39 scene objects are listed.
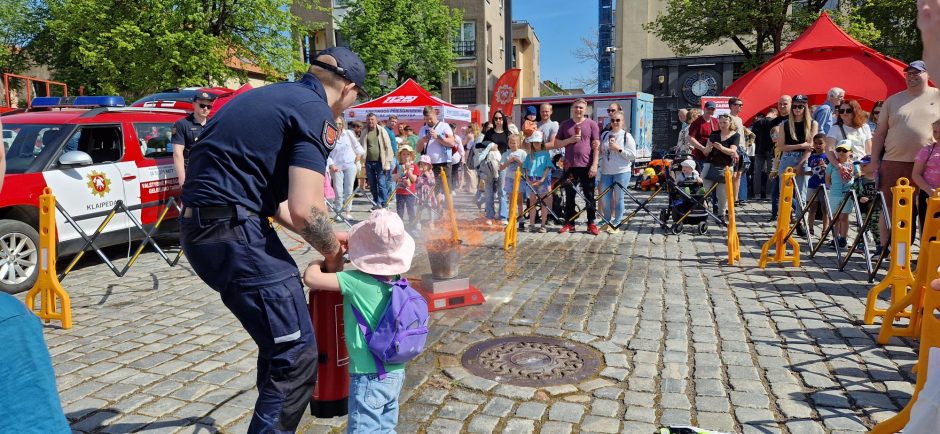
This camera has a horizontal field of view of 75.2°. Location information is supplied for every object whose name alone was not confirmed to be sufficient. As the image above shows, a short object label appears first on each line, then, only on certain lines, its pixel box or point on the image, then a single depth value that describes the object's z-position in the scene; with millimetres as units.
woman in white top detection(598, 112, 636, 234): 9672
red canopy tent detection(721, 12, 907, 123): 13039
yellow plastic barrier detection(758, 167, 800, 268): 7129
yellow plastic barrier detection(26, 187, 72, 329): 5336
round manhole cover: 4031
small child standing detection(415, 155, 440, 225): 10735
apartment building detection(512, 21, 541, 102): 53688
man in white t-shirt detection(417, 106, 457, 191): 11133
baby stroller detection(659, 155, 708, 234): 9711
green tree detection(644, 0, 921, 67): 22375
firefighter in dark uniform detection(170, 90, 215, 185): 7863
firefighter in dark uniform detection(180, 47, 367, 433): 2539
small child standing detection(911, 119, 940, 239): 6027
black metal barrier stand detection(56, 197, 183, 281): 6234
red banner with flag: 18938
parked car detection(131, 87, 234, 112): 12500
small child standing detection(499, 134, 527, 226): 10242
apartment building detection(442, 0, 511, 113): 45250
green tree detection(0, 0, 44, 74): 28547
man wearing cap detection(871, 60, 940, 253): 6234
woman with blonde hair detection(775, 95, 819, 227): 9141
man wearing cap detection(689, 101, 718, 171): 10719
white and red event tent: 19406
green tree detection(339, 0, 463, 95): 37969
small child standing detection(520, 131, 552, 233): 10195
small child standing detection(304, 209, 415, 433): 2592
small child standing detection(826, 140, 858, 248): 7676
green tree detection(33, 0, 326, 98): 18578
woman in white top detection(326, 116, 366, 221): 11102
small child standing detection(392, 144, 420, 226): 10305
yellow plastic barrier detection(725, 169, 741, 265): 7391
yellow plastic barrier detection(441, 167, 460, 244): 8419
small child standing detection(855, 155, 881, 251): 7598
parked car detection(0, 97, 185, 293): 6473
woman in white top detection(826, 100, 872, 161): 8100
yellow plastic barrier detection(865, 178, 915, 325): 4875
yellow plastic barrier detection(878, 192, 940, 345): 4211
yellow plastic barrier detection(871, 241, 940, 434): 2965
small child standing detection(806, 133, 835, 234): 8703
